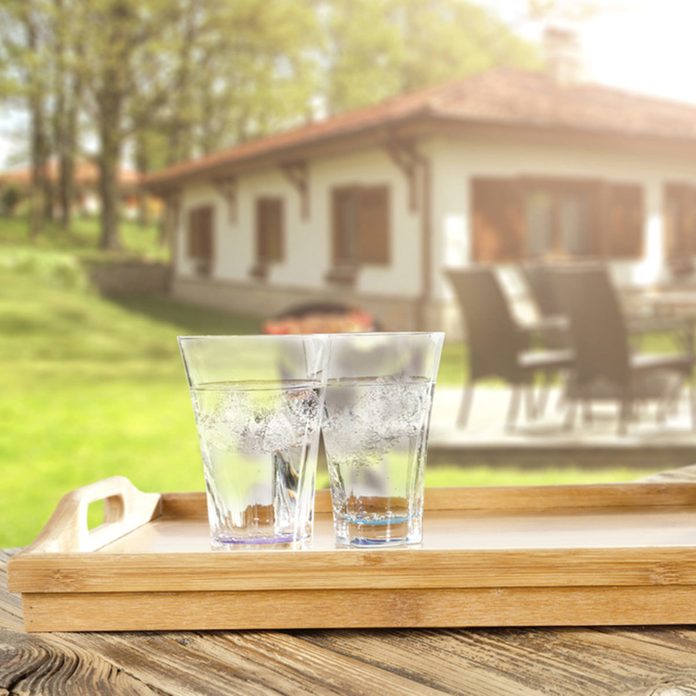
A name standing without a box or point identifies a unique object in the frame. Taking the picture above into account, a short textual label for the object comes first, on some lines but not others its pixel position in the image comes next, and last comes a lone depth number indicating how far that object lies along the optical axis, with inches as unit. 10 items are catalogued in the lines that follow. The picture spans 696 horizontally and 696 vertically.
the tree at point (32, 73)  912.3
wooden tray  27.8
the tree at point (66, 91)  912.3
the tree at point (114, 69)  911.7
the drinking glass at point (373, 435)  31.7
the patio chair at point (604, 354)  209.2
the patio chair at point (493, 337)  228.8
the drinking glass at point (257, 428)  31.2
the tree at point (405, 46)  1127.6
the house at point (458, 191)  461.4
